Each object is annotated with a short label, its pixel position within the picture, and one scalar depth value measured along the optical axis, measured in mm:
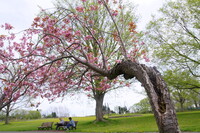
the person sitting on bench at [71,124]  16688
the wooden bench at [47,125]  19475
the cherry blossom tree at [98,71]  2859
